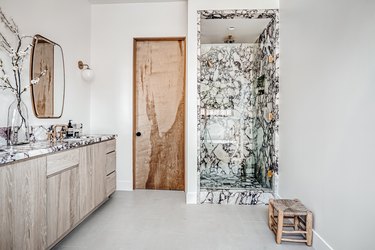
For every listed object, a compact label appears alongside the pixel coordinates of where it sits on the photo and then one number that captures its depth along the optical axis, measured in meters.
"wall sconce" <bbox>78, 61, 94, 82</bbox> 3.60
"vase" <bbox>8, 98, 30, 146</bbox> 2.11
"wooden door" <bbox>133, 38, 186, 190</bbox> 4.00
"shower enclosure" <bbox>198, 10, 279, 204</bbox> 3.33
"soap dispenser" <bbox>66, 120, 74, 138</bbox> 2.97
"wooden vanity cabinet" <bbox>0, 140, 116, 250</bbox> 1.53
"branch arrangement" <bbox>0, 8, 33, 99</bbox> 2.16
